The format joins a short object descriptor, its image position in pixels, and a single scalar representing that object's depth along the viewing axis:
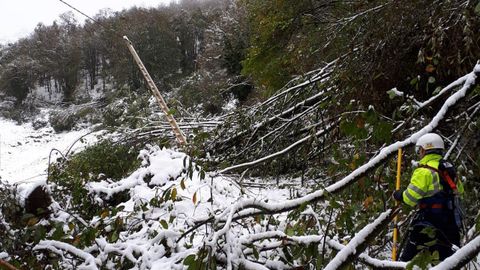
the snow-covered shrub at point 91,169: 3.98
